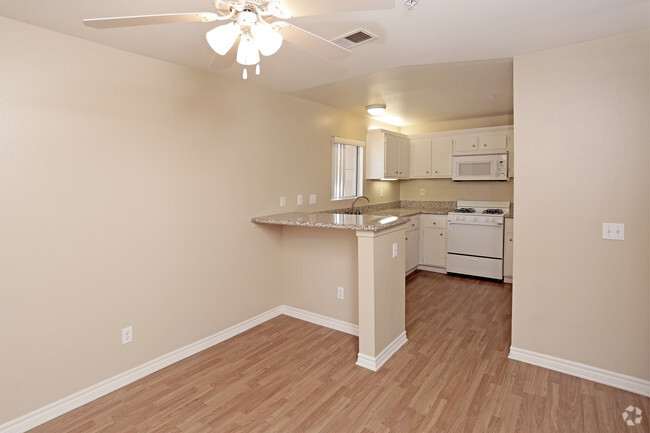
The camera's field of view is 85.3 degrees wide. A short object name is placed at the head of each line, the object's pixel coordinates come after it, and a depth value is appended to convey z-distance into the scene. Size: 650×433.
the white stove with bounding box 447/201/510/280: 4.76
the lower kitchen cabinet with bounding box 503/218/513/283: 4.66
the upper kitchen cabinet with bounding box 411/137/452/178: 5.49
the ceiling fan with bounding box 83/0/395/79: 1.29
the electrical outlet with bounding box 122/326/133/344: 2.51
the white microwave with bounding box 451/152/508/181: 4.98
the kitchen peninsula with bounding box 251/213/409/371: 2.69
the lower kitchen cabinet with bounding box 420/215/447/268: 5.25
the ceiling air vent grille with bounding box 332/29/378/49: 2.20
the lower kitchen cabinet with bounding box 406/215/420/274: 5.13
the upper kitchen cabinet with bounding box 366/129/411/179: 5.14
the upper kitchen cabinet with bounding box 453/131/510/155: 4.95
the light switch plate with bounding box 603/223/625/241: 2.36
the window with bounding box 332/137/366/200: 4.69
